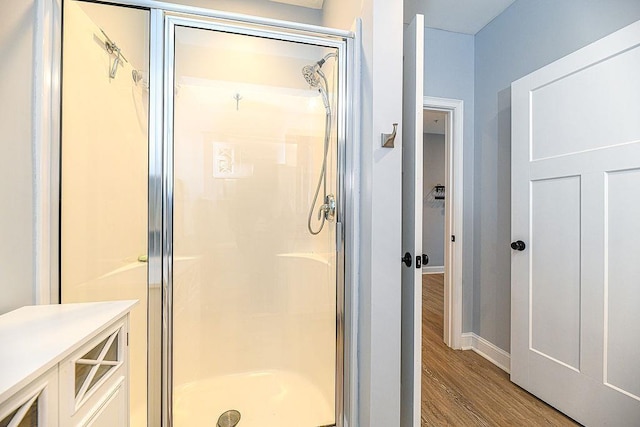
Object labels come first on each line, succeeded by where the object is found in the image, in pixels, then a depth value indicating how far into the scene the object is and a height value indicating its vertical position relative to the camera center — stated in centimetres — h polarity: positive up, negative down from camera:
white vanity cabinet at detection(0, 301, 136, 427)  61 -39
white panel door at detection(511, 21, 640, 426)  137 -10
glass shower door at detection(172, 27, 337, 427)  149 -17
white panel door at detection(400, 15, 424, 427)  127 -9
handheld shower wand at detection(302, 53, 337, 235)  154 +48
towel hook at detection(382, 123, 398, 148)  122 +33
